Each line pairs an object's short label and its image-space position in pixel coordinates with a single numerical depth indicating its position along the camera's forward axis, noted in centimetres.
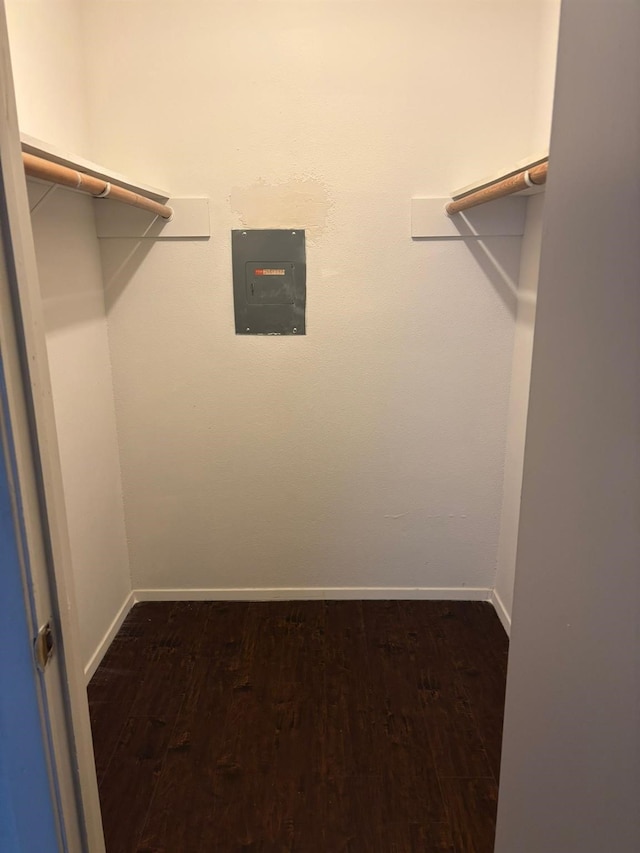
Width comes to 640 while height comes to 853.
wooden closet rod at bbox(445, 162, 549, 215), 167
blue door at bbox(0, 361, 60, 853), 74
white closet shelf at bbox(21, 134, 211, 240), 204
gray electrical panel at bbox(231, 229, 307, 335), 242
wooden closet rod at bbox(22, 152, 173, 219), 143
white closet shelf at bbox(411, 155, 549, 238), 238
